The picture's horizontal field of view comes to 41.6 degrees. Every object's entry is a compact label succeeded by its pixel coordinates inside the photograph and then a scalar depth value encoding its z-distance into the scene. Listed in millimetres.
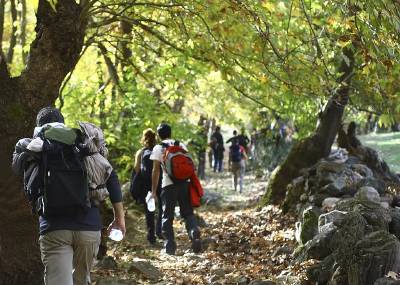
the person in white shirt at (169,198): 8555
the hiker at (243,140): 21458
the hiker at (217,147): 23491
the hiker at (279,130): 20173
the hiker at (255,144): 22841
